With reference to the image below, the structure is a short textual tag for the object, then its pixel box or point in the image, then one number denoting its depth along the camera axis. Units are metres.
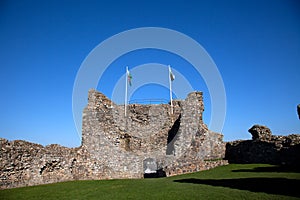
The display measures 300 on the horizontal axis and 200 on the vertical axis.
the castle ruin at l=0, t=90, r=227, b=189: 14.66
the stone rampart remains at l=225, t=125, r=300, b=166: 18.69
